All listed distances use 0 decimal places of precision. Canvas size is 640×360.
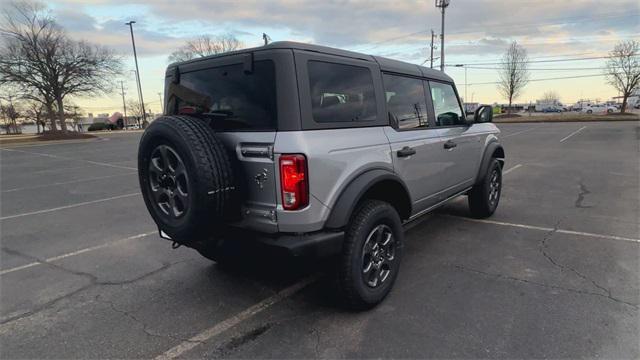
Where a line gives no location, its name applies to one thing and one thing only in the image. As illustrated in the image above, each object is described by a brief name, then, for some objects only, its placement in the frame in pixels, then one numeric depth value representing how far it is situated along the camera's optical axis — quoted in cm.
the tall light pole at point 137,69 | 4178
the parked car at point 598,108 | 5625
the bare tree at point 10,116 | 5865
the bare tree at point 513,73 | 4719
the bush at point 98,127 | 6209
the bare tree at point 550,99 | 9566
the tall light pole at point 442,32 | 3378
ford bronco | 263
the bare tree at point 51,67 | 3125
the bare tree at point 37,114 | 4755
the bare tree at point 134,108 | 9625
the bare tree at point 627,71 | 3991
